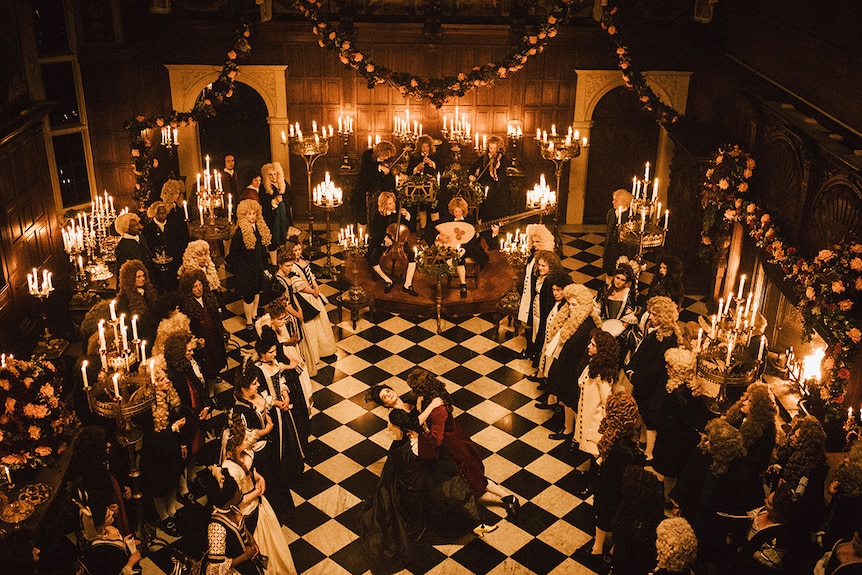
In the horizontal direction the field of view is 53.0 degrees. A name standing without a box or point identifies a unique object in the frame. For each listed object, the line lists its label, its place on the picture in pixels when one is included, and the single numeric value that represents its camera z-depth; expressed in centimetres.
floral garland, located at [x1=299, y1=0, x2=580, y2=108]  1359
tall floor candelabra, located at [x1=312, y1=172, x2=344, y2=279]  1204
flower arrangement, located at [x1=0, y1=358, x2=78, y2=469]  756
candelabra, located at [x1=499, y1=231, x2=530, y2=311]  1119
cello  1238
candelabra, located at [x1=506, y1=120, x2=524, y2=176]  1448
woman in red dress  799
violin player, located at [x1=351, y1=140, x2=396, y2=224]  1320
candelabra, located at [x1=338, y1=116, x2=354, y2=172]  1409
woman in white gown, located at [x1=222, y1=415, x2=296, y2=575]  711
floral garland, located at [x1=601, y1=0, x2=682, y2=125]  1323
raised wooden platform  1233
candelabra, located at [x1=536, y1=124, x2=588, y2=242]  1291
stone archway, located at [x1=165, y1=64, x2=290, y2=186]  1444
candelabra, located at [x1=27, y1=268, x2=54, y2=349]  970
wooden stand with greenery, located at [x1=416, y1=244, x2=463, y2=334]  1120
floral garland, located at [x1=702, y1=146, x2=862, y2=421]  801
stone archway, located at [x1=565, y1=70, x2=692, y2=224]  1453
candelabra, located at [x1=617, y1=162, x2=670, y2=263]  1000
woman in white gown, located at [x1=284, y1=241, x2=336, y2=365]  1022
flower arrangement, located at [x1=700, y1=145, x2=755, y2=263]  1084
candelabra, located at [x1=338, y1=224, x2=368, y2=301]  1122
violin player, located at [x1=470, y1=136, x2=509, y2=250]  1357
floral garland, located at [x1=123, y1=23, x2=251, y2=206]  1320
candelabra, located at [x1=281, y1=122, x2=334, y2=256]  1294
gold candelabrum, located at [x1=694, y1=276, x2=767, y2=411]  767
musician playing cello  1217
